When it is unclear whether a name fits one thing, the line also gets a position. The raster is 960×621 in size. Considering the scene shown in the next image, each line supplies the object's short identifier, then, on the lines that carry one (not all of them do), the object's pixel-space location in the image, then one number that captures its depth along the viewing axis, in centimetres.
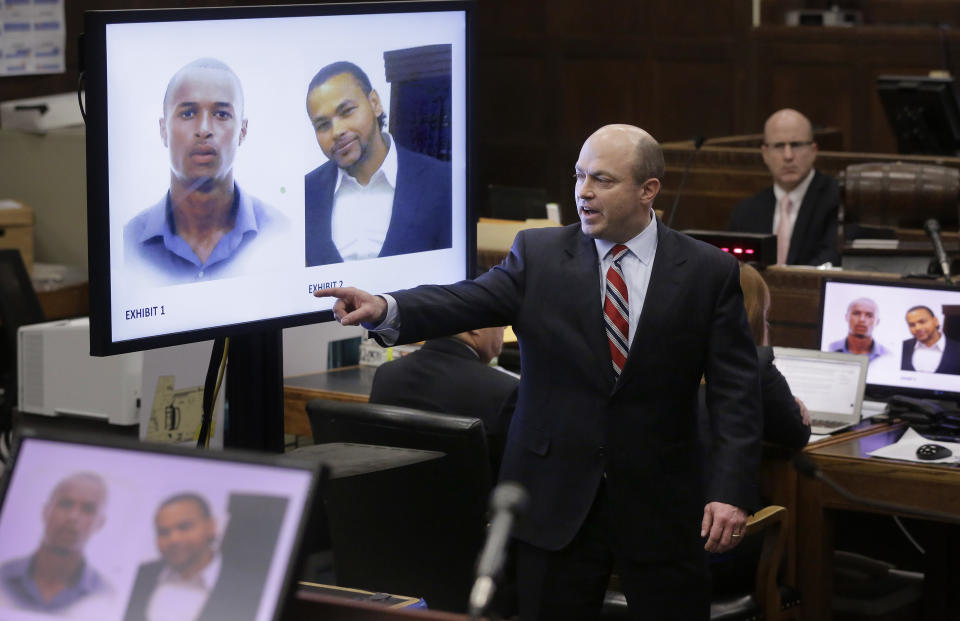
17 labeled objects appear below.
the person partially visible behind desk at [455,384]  638
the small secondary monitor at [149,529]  243
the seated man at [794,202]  1150
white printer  761
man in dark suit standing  513
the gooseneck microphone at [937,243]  776
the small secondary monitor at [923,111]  1418
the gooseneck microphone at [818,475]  472
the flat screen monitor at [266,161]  425
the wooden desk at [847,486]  674
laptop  745
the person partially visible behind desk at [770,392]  638
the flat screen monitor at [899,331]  760
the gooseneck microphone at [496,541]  220
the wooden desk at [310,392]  822
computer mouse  686
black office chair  580
